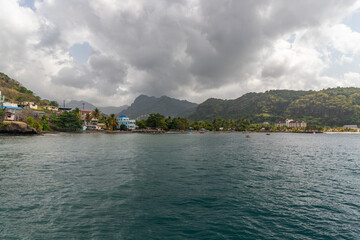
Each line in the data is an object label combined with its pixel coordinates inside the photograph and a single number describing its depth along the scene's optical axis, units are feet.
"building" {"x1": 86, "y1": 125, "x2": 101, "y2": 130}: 592.11
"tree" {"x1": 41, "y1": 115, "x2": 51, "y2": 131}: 445.54
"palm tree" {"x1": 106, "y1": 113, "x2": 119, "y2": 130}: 598.67
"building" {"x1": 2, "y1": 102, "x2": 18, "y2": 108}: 433.56
